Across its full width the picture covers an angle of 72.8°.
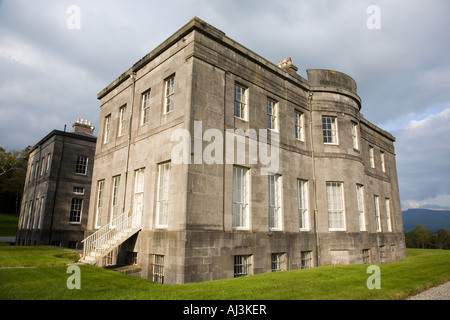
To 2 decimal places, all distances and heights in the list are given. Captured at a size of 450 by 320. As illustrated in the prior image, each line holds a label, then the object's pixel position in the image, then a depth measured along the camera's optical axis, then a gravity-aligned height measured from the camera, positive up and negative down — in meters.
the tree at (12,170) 56.41 +11.18
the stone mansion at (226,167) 12.22 +3.32
